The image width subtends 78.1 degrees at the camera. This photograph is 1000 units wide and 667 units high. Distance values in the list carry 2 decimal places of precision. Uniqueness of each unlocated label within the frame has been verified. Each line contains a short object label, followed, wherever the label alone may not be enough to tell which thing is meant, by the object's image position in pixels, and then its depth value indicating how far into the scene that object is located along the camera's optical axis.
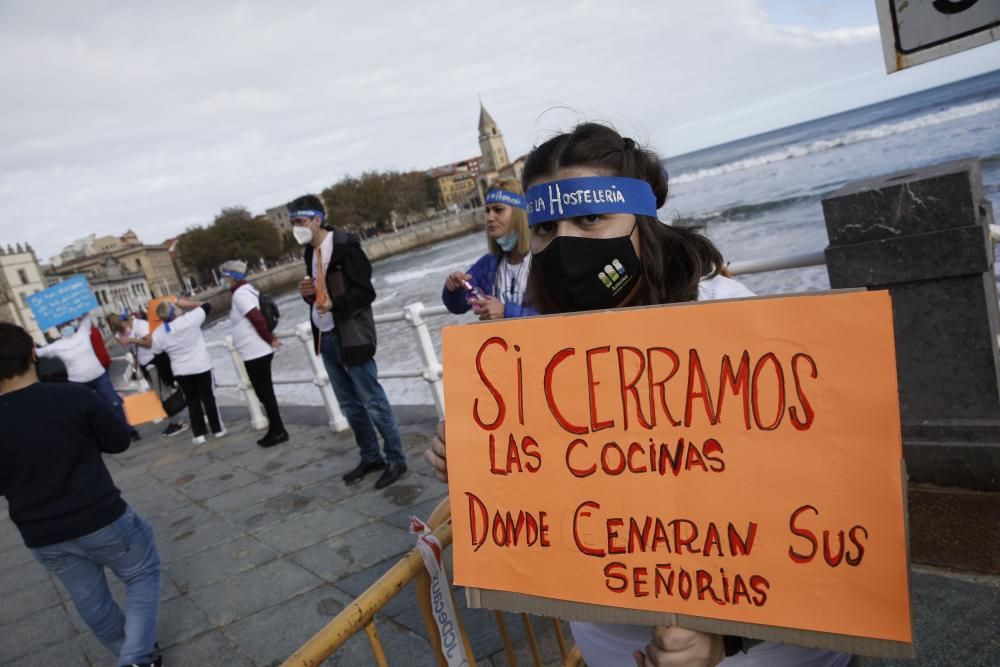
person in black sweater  2.61
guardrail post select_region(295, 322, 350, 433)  6.25
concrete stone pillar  2.52
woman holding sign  1.30
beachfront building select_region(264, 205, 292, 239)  140.70
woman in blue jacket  3.10
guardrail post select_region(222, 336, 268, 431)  7.35
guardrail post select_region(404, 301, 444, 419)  5.01
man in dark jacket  4.20
